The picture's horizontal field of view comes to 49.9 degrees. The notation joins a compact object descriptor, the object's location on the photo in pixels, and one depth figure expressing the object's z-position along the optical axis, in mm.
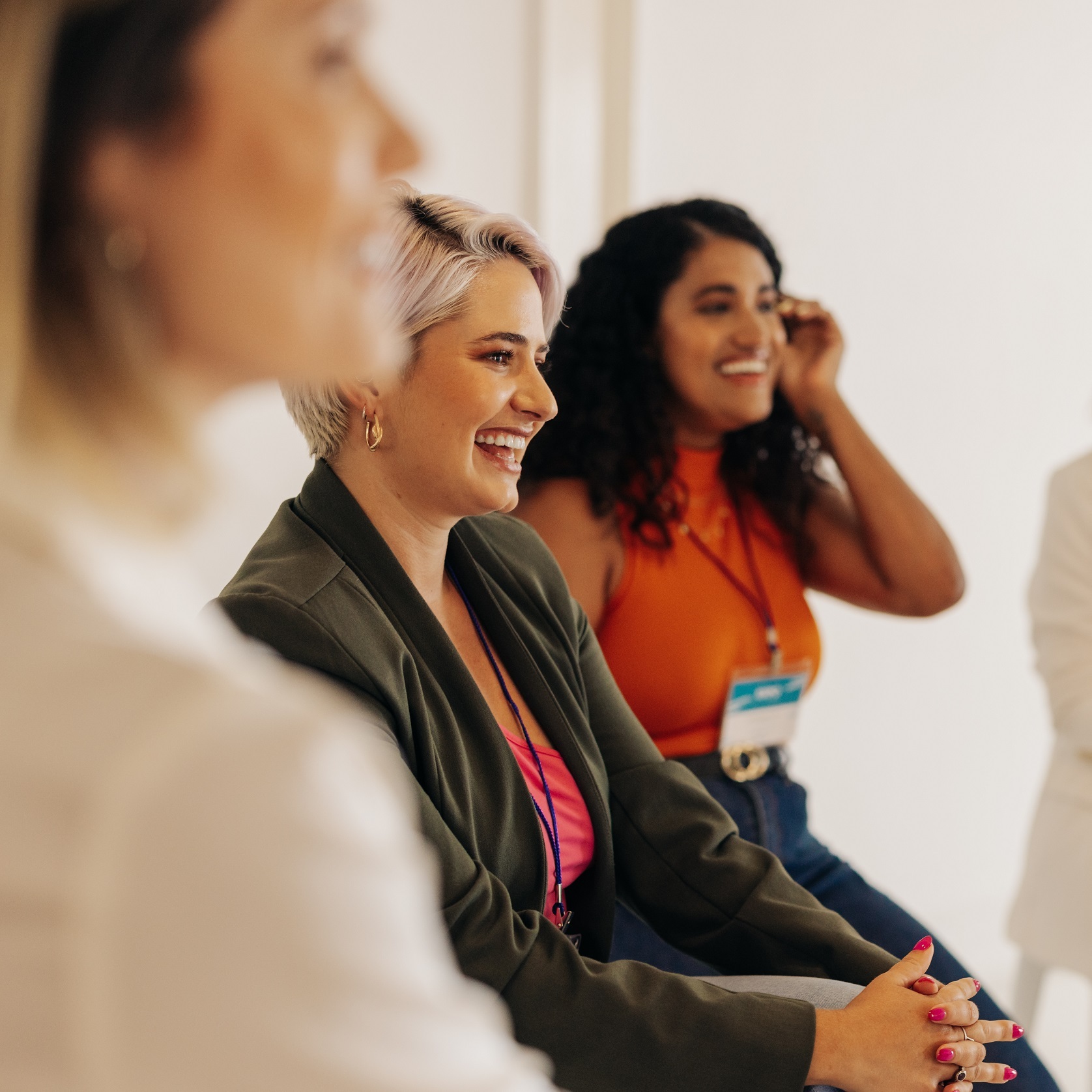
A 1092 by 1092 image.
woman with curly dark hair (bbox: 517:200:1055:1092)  2043
